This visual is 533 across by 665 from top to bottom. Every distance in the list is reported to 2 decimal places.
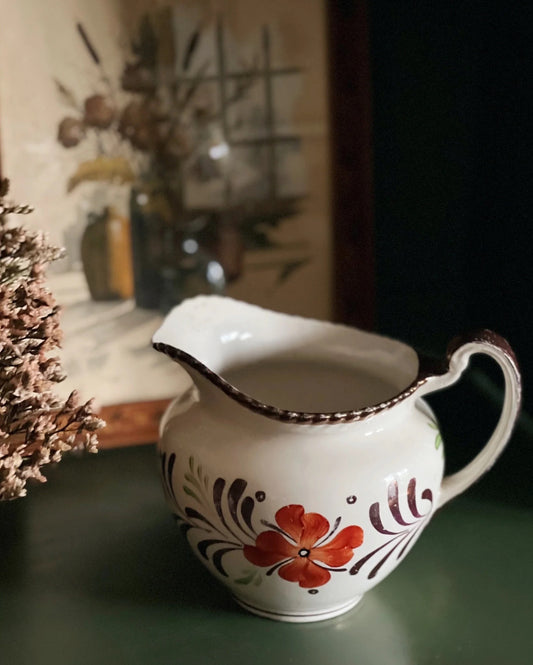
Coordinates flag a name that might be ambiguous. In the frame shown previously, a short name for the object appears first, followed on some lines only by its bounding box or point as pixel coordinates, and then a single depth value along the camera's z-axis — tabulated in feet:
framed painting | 2.37
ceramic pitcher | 1.69
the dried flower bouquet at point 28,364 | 1.44
